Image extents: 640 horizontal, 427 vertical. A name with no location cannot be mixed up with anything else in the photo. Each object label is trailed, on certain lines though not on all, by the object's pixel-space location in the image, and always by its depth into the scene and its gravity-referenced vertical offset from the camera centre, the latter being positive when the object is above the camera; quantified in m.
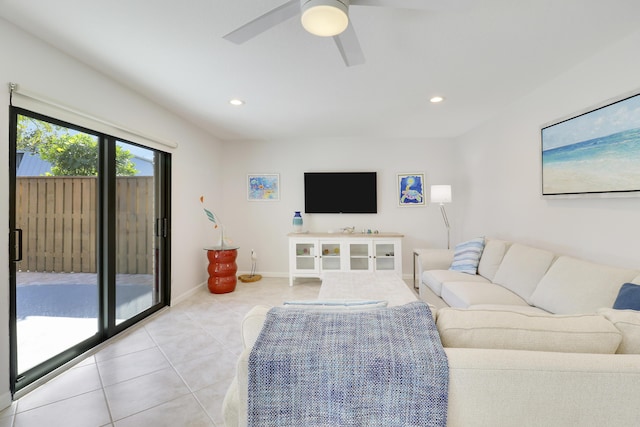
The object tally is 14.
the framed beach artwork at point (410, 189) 4.45 +0.40
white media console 4.12 -0.60
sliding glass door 1.84 -0.20
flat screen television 4.44 +0.37
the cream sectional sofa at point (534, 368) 0.78 -0.45
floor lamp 3.72 +0.27
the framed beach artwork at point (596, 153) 1.79 +0.45
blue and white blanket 0.79 -0.50
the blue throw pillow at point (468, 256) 2.95 -0.48
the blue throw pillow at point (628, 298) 1.41 -0.45
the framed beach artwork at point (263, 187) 4.62 +0.47
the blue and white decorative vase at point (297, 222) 4.38 -0.12
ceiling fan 1.23 +0.96
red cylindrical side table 3.72 -0.74
